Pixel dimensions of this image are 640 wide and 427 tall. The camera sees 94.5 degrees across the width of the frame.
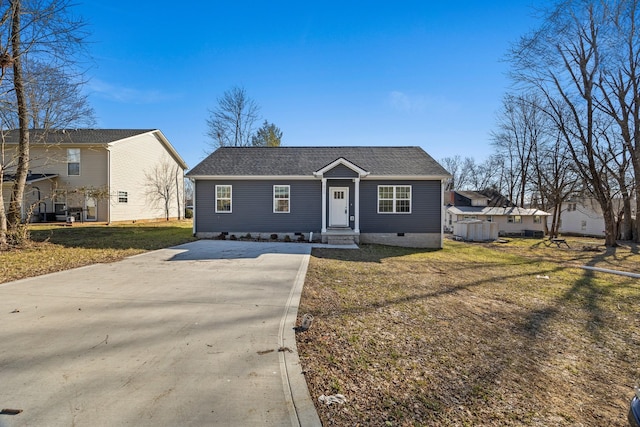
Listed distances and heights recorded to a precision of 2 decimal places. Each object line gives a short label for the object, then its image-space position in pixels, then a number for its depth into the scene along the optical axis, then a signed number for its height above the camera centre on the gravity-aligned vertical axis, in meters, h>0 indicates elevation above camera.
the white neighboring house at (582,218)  33.41 -1.02
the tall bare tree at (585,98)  18.25 +7.39
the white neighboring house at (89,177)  19.39 +2.20
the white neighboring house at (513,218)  30.84 -0.93
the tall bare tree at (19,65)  9.11 +4.64
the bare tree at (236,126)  31.40 +8.94
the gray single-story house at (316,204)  14.79 +0.27
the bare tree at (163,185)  24.33 +2.14
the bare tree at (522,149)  31.12 +6.64
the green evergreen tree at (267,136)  31.75 +7.91
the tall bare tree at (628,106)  18.53 +6.91
